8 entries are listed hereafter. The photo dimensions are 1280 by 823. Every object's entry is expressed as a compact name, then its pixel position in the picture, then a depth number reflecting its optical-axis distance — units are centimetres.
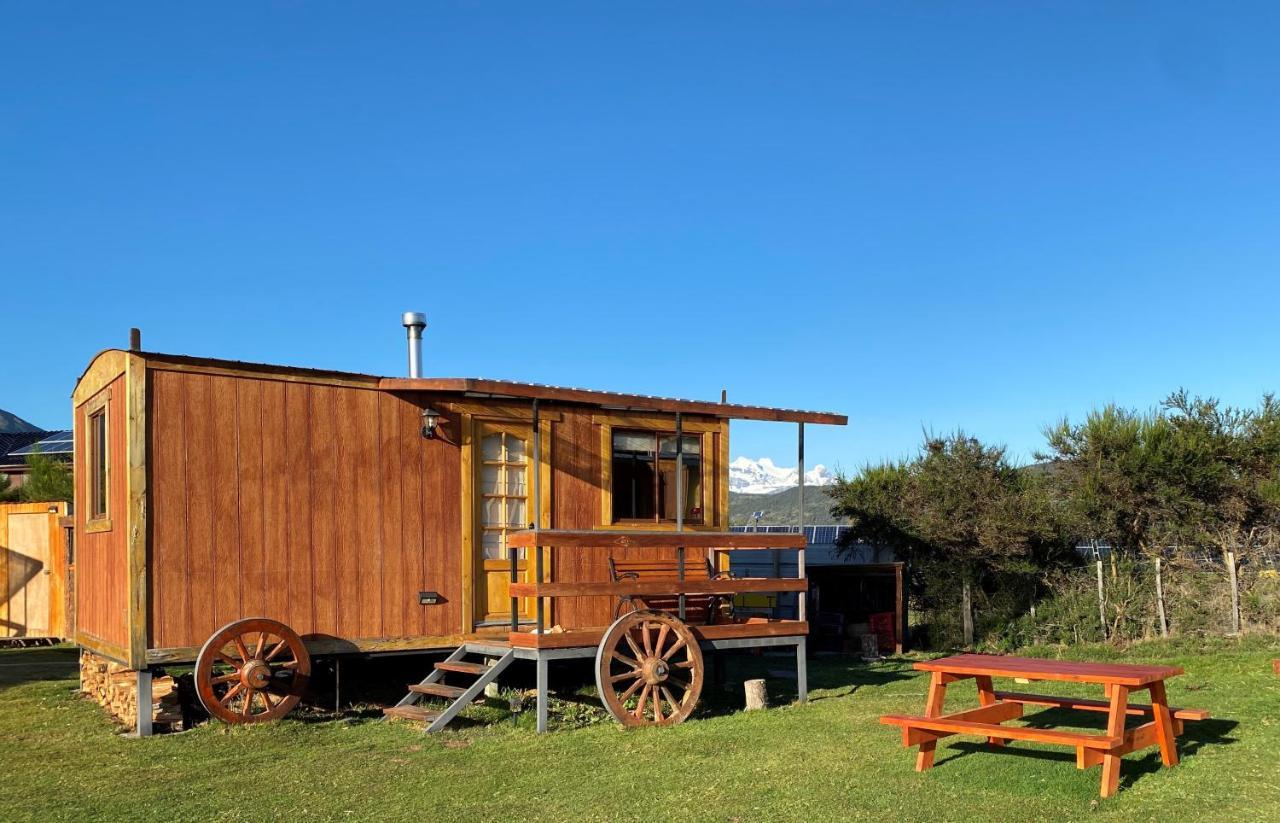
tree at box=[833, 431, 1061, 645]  1614
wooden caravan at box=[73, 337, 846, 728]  946
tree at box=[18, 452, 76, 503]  2075
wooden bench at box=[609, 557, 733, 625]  1117
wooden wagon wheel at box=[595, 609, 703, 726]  965
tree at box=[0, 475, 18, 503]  2202
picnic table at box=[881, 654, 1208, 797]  665
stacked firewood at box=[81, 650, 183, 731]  927
